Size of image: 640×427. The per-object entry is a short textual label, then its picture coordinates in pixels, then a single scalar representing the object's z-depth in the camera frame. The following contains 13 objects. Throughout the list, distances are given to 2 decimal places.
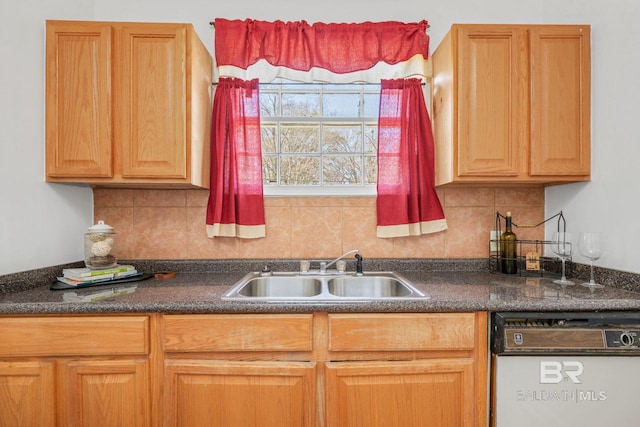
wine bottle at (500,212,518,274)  1.95
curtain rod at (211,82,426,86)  2.13
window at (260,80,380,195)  2.17
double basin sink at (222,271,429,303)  1.90
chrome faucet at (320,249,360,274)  1.95
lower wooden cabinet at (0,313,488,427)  1.33
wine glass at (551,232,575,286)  1.67
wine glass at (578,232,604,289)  1.57
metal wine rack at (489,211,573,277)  1.92
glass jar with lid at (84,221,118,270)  1.78
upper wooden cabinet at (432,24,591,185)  1.71
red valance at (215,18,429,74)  2.00
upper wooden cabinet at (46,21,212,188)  1.68
